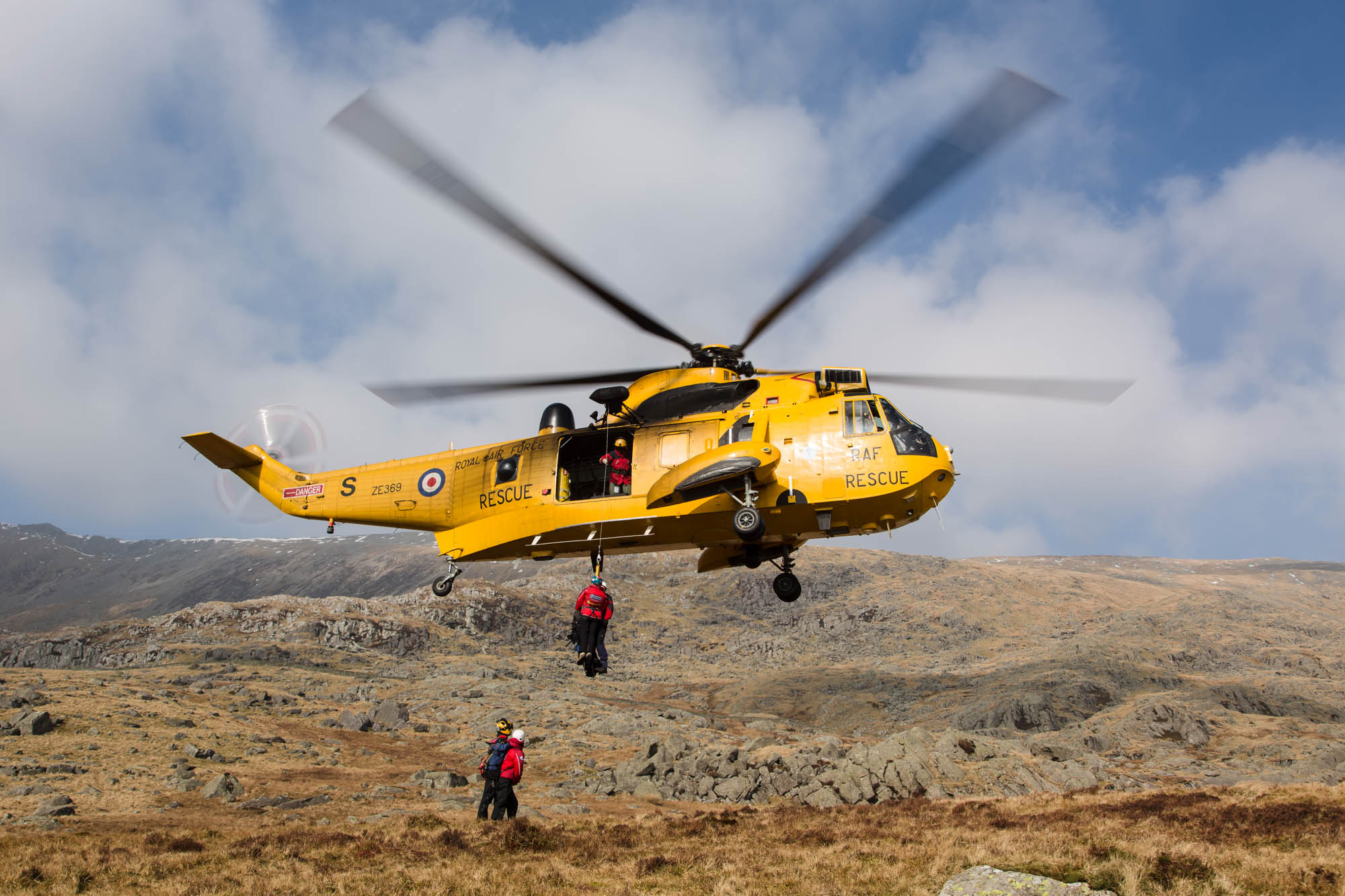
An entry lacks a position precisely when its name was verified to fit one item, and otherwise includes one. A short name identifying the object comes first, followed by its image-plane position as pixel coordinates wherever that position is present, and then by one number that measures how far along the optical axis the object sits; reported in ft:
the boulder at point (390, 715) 124.57
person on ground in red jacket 53.06
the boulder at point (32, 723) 87.35
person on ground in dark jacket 52.39
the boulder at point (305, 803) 72.02
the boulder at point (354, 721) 120.57
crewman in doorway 50.34
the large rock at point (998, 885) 32.12
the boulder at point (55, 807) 61.46
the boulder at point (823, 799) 79.10
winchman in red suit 47.80
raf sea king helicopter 46.16
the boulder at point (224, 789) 75.25
